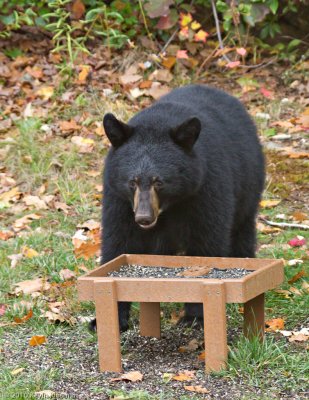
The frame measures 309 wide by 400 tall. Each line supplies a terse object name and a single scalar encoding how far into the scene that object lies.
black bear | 9.61
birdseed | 9.15
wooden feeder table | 8.37
